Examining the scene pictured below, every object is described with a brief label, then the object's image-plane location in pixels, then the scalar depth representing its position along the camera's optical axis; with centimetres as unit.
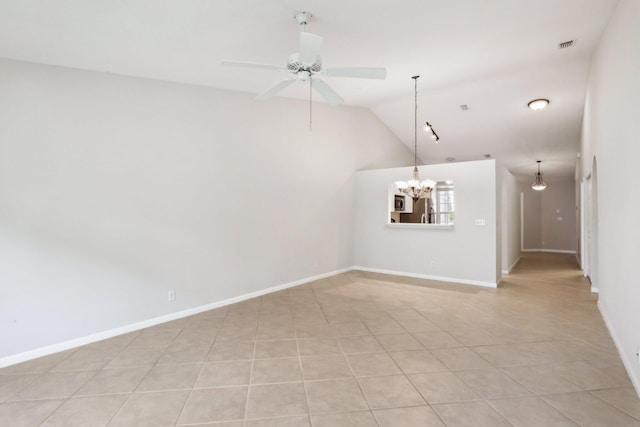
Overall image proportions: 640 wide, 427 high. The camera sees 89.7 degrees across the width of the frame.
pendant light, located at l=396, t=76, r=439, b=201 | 574
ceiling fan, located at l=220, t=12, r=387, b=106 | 259
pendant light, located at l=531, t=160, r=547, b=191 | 1016
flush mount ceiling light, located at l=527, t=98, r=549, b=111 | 597
